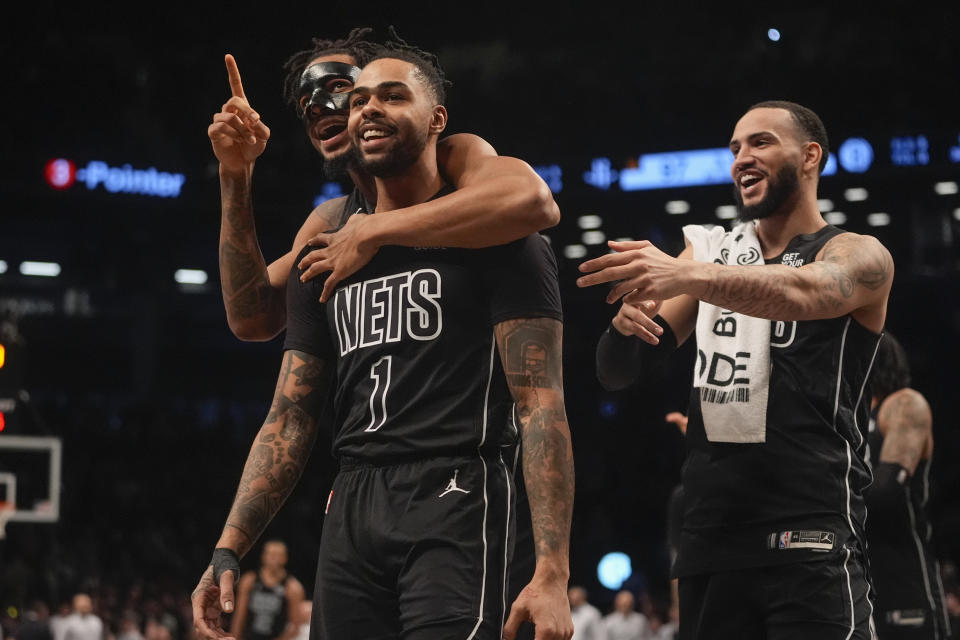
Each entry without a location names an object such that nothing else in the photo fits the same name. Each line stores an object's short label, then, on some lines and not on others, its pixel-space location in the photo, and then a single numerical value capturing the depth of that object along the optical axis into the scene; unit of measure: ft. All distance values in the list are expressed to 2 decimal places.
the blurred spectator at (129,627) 49.67
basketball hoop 35.42
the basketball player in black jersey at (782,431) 11.21
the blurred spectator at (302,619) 34.91
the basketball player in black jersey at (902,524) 17.25
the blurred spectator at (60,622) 47.19
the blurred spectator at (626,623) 50.24
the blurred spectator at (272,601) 34.68
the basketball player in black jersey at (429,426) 9.46
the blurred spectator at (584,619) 48.78
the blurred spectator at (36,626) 43.47
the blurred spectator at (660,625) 50.83
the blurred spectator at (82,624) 45.85
